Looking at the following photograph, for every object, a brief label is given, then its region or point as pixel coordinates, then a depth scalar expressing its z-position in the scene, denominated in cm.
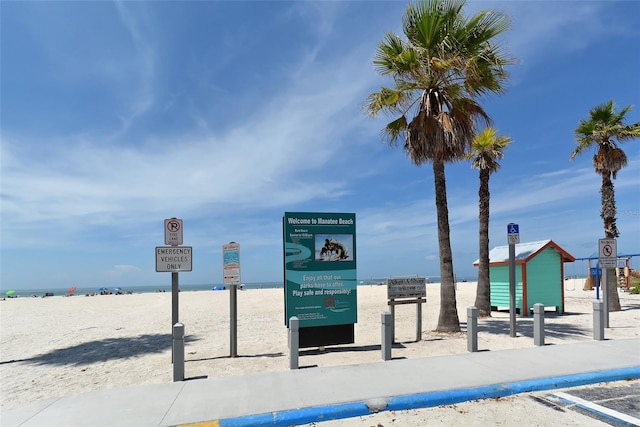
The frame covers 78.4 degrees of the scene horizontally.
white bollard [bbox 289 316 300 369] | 740
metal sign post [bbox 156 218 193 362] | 841
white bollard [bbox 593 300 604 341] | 958
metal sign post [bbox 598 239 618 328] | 1201
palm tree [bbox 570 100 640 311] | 1611
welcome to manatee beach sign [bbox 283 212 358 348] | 902
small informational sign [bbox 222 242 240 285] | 908
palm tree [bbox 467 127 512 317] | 1457
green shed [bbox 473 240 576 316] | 1495
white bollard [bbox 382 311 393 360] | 794
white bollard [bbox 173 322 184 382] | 676
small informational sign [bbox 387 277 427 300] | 980
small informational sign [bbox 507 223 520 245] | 1057
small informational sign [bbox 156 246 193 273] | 841
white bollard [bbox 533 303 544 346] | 905
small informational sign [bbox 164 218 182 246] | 856
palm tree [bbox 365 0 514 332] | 1034
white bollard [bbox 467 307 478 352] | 849
